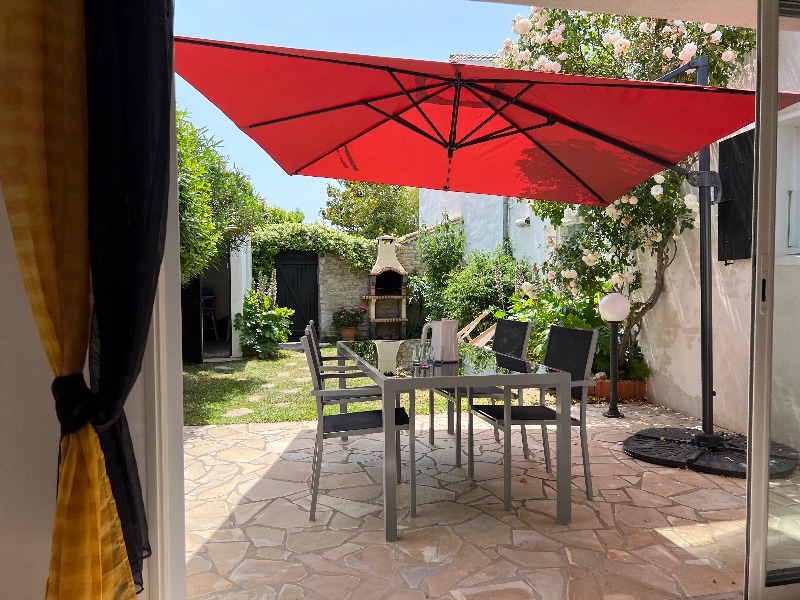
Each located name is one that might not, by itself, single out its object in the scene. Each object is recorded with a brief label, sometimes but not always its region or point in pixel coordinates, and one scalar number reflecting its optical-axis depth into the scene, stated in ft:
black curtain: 5.27
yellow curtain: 5.03
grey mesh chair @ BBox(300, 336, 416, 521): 10.69
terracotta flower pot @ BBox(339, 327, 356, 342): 38.19
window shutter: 14.96
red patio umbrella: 9.38
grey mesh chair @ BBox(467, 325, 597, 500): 11.50
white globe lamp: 18.29
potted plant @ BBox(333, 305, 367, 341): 38.86
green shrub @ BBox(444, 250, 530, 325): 31.30
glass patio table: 9.89
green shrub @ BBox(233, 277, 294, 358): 31.04
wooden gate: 38.93
